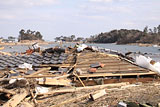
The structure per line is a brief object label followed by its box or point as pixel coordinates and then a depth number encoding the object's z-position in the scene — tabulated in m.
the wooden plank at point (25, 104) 7.48
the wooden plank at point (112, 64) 12.76
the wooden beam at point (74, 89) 8.86
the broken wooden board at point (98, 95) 7.39
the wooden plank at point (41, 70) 11.45
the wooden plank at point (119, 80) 11.34
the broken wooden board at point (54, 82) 9.45
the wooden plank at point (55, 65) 13.59
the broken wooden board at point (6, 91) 8.07
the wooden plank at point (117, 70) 11.84
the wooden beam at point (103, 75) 11.48
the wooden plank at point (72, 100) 7.52
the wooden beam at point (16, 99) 7.34
